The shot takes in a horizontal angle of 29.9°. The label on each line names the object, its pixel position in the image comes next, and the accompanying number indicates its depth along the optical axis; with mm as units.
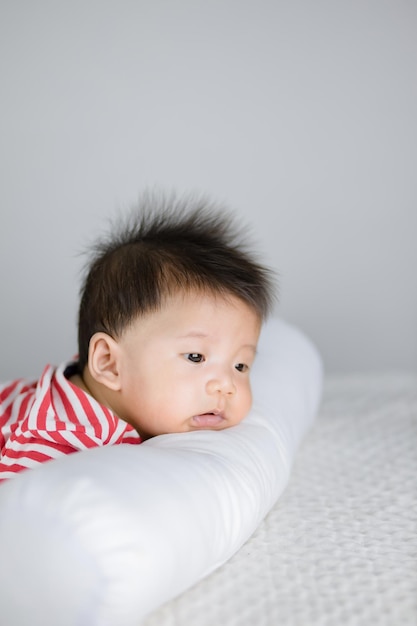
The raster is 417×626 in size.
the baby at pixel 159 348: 1137
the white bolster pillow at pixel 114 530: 702
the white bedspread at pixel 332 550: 817
